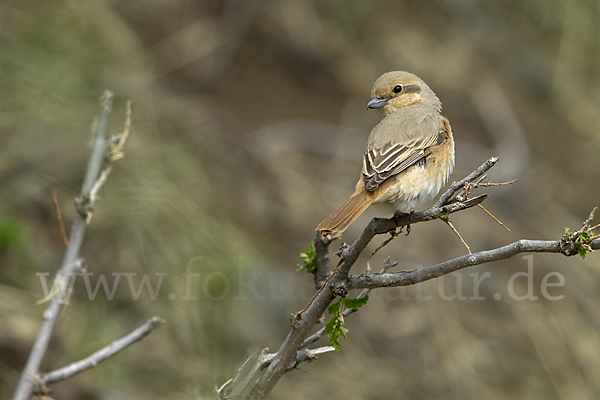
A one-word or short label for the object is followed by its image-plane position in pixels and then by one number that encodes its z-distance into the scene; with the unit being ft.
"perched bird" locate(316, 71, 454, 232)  18.53
